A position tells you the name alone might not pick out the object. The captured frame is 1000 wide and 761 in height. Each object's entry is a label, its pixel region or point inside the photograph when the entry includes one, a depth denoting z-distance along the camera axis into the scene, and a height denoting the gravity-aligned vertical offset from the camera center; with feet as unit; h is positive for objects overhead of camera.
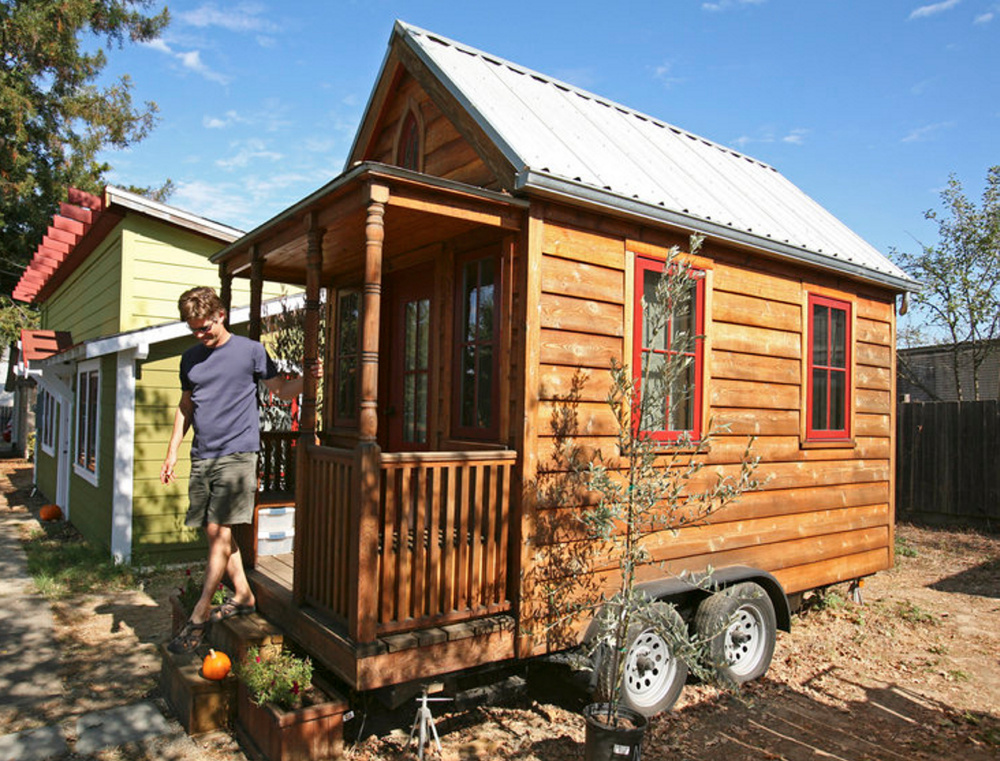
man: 13.67 -0.77
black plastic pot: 11.06 -5.32
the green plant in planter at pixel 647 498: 12.04 -1.83
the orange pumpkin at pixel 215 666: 13.30 -5.09
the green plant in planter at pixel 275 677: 12.07 -4.87
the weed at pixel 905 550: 32.17 -6.49
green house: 25.64 +1.27
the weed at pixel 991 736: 14.18 -6.63
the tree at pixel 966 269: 47.39 +9.82
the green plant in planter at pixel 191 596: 15.38 -4.55
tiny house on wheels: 12.25 +1.28
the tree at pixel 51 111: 56.80 +24.79
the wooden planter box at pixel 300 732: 11.50 -5.57
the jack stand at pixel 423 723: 12.05 -5.63
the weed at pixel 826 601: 22.20 -6.25
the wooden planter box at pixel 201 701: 13.24 -5.79
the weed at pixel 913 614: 22.40 -6.64
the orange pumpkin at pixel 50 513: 34.50 -5.86
